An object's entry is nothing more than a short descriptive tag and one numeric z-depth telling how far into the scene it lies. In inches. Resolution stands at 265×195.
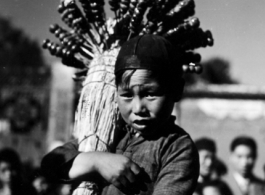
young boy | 58.5
